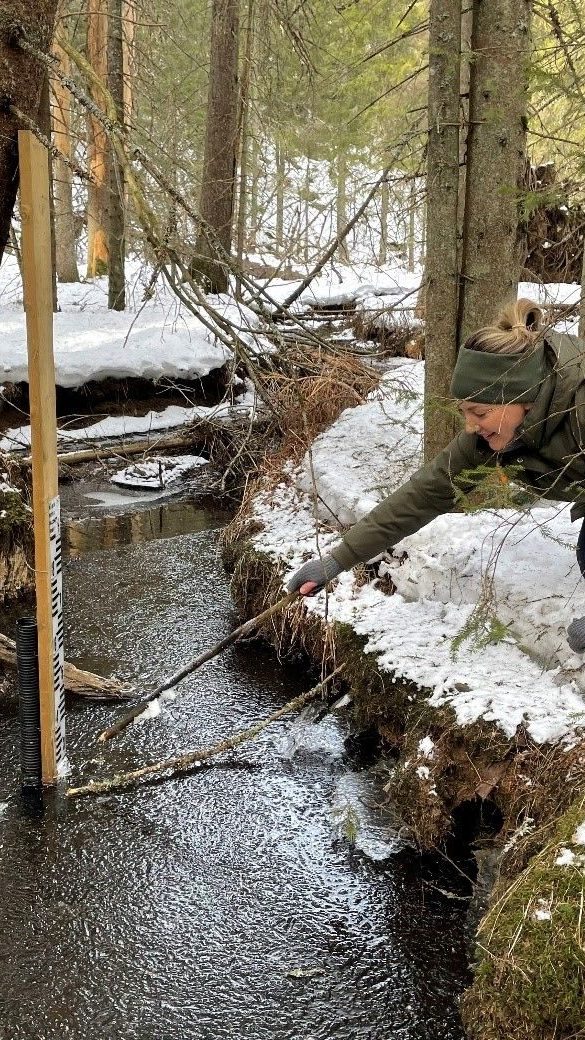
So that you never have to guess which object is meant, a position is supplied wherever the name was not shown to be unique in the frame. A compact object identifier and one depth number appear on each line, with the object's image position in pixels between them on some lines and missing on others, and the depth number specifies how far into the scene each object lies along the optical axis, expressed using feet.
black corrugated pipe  13.10
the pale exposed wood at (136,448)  29.50
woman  10.25
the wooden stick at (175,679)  14.98
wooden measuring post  11.57
